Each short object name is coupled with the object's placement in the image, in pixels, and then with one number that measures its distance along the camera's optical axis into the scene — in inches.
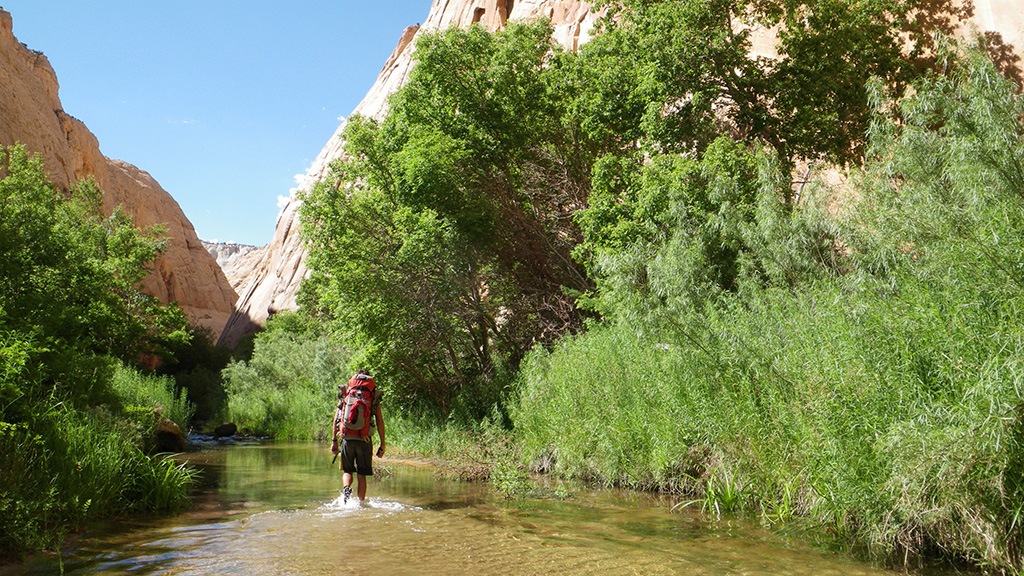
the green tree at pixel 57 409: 238.7
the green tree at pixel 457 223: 743.1
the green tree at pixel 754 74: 678.5
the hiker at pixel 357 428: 374.0
